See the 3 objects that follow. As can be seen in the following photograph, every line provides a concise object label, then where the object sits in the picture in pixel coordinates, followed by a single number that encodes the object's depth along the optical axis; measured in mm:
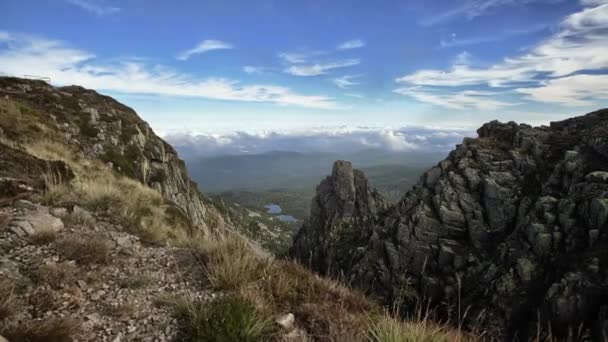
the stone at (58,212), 8352
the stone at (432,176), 81875
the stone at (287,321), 5070
